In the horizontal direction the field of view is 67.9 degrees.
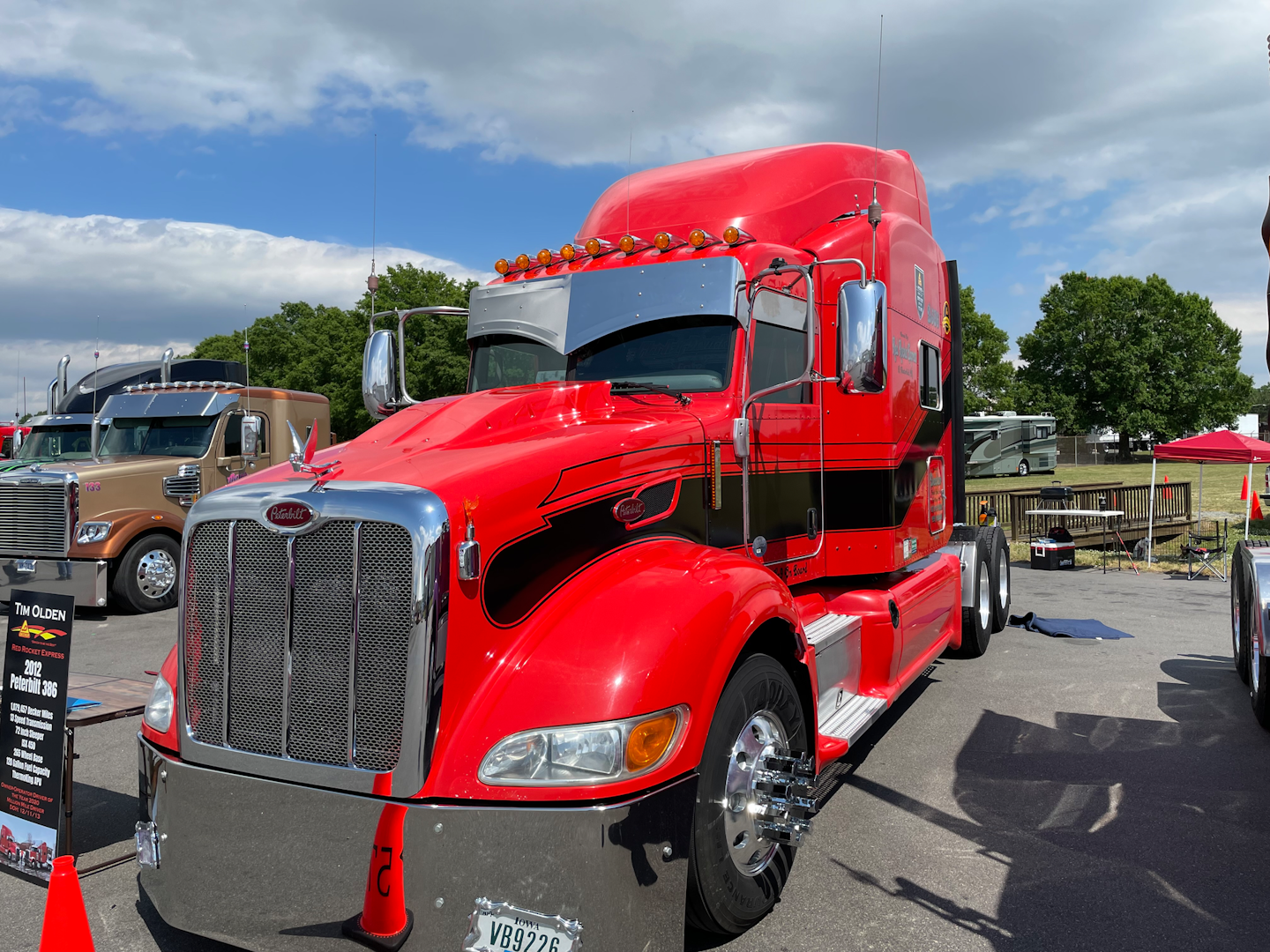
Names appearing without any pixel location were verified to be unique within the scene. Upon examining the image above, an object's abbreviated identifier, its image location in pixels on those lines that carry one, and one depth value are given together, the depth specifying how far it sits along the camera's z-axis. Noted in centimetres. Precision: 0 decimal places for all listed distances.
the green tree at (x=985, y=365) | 5603
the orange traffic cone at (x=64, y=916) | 279
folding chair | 1428
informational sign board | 368
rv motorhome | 3909
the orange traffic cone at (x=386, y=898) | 267
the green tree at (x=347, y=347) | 3234
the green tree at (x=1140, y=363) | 5139
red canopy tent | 1488
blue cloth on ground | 924
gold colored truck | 1062
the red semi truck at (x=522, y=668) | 270
